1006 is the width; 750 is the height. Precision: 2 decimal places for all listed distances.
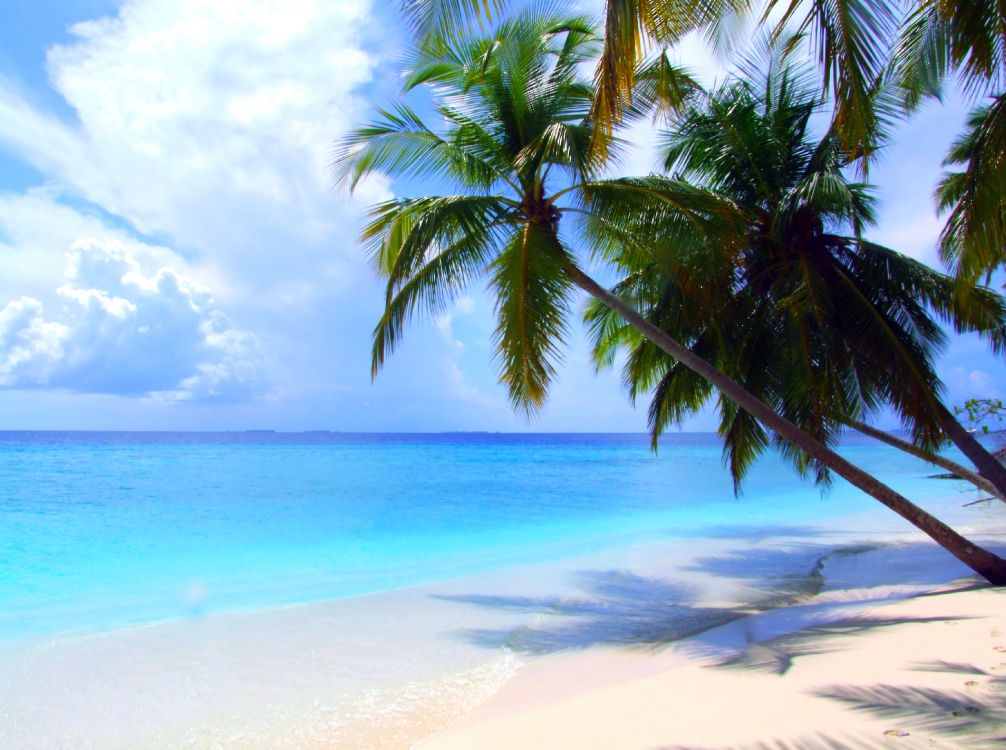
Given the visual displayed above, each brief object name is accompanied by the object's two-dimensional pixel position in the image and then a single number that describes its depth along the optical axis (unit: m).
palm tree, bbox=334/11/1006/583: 6.30
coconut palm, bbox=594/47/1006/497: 6.62
